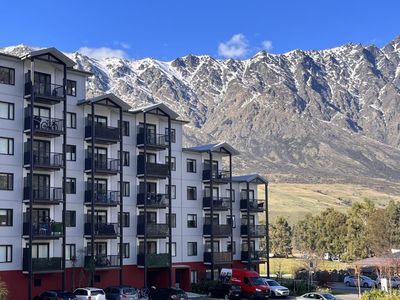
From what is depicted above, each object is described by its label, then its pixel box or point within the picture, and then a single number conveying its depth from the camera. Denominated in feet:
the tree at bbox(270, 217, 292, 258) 482.28
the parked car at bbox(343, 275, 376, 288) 244.63
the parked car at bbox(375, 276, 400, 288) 228.55
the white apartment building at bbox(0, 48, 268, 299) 180.34
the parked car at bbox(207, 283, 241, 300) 196.75
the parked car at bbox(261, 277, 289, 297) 200.03
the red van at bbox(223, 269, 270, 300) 197.06
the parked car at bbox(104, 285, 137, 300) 176.24
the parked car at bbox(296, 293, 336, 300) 168.04
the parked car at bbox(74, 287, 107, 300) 167.73
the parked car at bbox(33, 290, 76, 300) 162.09
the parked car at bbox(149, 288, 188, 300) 177.88
